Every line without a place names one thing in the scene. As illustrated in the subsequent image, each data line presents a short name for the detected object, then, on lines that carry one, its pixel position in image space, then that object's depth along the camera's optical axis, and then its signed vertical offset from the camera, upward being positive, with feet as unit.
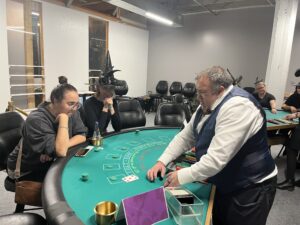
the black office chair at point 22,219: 4.24 -2.82
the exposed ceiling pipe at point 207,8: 21.99 +6.57
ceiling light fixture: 18.66 +4.69
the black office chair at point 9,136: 6.03 -2.01
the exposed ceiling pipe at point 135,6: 15.76 +4.71
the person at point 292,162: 9.88 -3.56
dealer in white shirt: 4.07 -1.45
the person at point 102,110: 8.78 -1.53
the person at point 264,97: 14.15 -1.14
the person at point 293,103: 13.80 -1.42
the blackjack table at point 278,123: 10.54 -2.08
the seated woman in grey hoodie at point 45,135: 5.57 -1.63
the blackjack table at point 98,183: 3.81 -2.30
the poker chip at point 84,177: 4.92 -2.26
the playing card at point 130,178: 4.96 -2.29
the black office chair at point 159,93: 25.82 -2.34
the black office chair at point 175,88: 26.84 -1.64
